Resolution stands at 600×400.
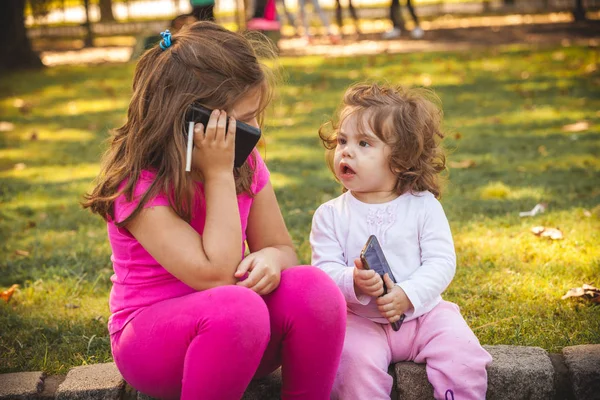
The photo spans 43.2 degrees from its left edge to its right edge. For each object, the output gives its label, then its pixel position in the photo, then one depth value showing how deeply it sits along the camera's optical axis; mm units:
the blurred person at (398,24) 12477
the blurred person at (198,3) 9047
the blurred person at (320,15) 12477
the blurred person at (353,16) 13612
